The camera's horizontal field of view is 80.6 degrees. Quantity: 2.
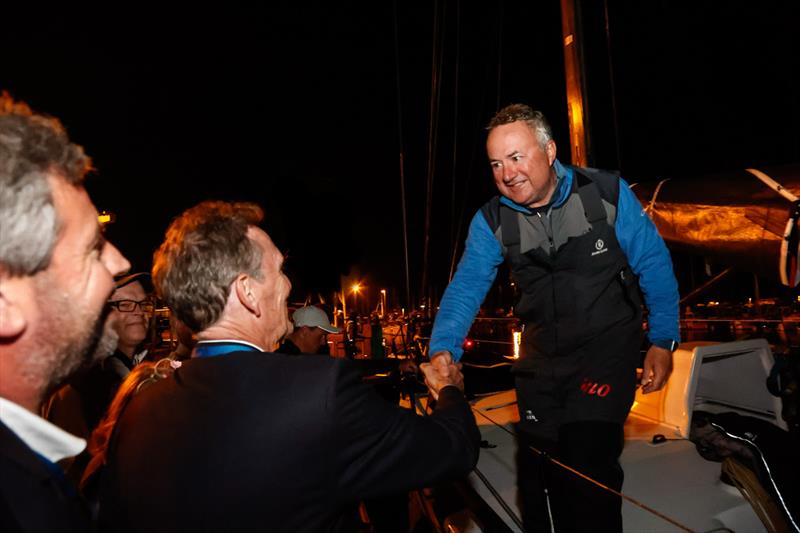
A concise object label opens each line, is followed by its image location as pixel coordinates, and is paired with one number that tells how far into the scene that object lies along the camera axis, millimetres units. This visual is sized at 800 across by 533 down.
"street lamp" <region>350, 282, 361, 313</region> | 63834
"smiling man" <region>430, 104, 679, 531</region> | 2305
